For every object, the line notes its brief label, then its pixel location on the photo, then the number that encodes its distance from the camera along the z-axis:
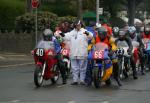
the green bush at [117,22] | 63.59
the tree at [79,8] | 39.53
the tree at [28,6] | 37.91
